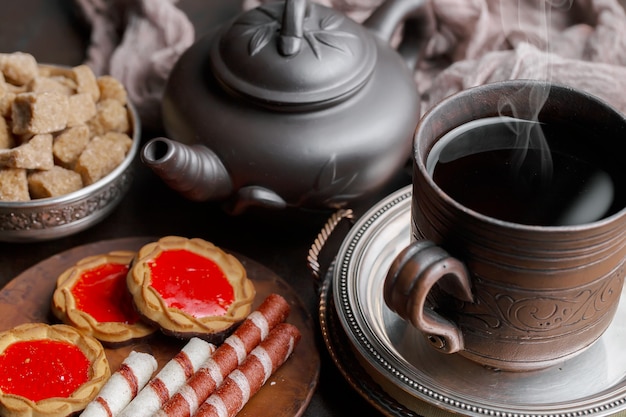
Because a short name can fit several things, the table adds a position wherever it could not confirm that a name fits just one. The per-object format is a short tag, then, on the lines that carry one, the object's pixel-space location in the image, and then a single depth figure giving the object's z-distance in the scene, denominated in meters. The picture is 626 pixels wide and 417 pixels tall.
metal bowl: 0.70
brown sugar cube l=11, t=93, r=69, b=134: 0.70
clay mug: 0.57
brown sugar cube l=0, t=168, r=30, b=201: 0.70
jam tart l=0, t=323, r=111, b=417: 0.62
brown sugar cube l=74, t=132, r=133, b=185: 0.71
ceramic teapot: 0.68
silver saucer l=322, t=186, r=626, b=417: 0.61
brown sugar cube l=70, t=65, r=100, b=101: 0.74
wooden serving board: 0.65
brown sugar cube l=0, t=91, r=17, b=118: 0.72
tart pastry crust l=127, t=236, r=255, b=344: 0.66
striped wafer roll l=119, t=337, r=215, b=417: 0.63
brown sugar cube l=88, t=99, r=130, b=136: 0.74
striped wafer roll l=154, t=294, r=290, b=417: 0.63
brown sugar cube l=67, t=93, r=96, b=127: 0.72
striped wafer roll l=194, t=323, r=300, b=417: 0.63
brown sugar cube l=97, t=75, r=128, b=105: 0.75
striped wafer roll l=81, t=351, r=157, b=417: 0.63
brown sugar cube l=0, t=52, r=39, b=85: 0.74
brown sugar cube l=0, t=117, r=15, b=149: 0.72
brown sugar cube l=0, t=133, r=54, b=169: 0.70
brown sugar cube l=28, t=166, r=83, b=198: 0.70
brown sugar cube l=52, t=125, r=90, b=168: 0.72
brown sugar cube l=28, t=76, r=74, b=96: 0.73
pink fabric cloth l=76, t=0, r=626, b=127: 0.76
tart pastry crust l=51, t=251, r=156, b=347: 0.66
